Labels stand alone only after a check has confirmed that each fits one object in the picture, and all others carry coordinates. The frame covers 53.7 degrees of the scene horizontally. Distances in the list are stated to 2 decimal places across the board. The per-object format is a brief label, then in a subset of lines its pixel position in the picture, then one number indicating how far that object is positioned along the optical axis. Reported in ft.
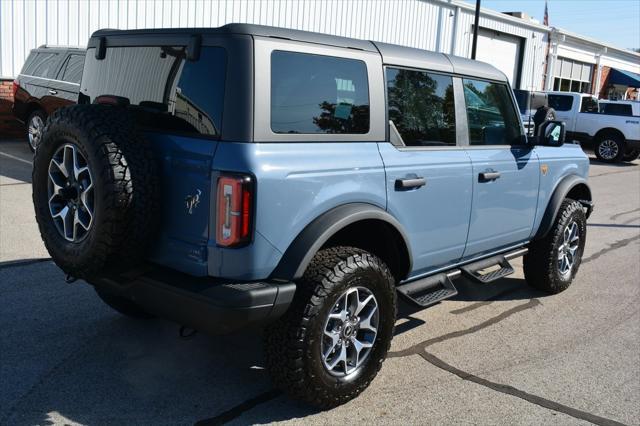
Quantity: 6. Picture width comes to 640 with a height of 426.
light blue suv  9.87
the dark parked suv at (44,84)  32.94
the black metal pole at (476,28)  67.50
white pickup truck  61.31
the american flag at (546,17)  105.29
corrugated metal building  41.19
